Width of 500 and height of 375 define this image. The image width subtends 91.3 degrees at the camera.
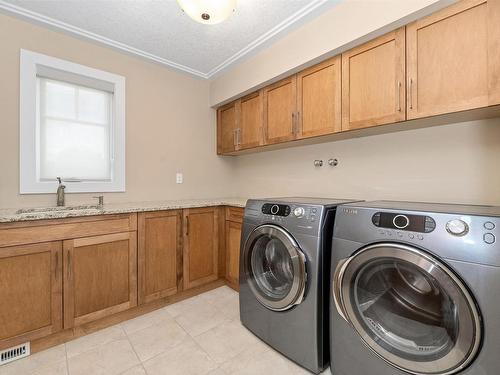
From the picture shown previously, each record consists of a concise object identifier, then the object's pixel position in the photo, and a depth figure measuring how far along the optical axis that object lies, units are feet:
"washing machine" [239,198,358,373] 4.59
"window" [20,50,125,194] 6.43
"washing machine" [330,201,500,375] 2.97
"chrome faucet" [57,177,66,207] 6.69
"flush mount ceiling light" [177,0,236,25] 4.38
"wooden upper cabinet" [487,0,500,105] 3.92
